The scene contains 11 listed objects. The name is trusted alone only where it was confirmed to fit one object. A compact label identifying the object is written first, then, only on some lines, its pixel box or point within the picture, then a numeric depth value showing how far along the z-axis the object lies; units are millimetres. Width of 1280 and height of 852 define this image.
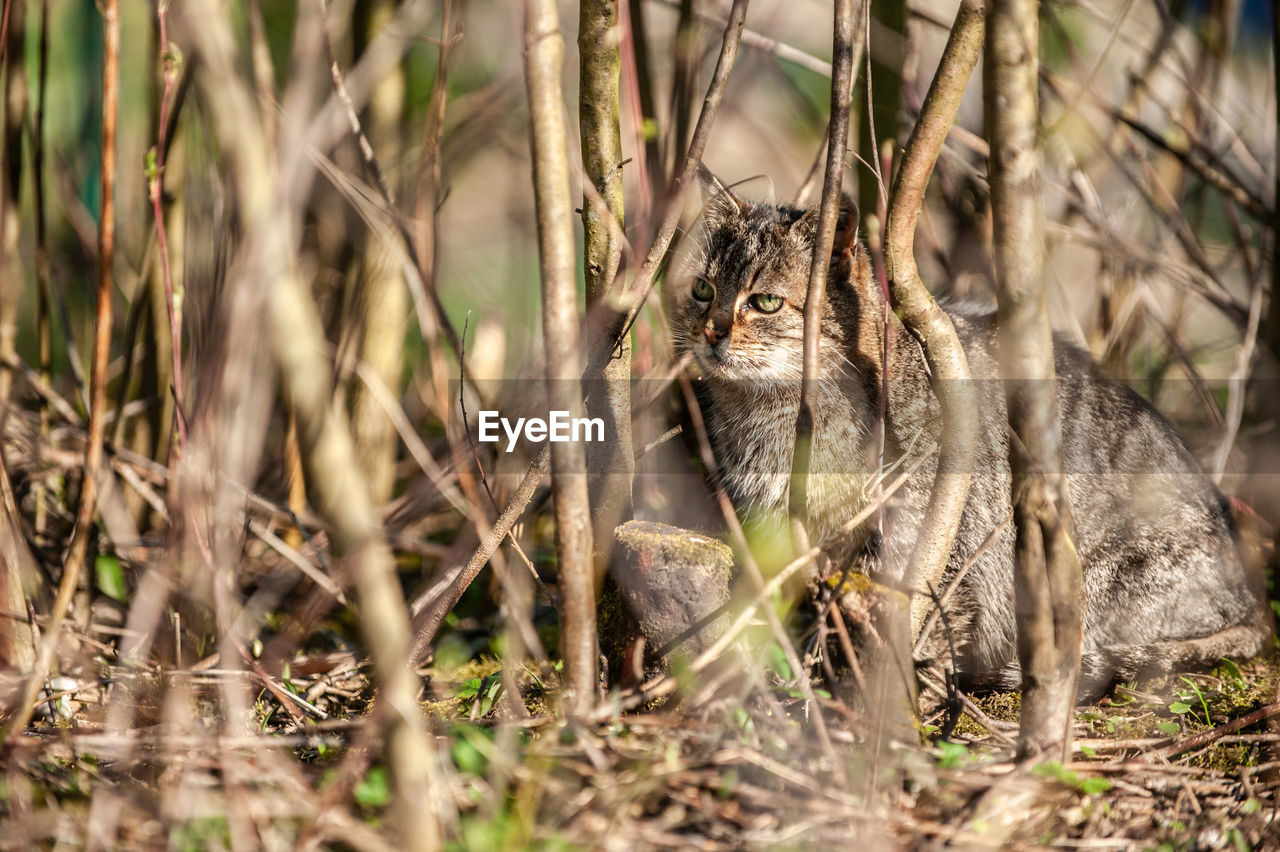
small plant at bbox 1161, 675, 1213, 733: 5051
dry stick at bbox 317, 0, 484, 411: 4168
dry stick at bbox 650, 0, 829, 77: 6027
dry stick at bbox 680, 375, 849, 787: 3865
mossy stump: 4680
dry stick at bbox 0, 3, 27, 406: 5316
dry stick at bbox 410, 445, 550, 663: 4383
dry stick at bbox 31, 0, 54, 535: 5289
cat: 5789
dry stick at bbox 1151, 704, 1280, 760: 4492
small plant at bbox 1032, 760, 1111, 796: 3904
